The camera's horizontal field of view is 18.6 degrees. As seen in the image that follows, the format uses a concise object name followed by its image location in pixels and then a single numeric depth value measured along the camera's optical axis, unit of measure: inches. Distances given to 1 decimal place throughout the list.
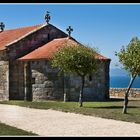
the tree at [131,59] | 890.1
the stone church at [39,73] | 1331.2
